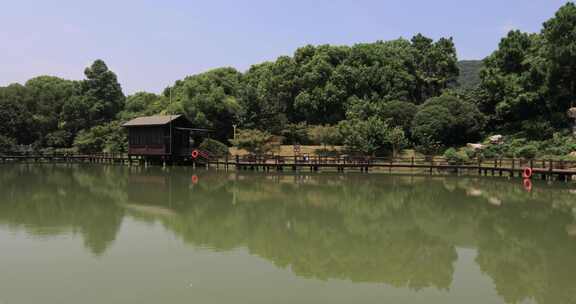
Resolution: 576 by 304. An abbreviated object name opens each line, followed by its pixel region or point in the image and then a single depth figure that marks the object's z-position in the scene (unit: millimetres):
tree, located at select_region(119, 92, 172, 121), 58781
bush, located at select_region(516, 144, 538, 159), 36219
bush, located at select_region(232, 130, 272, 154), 45312
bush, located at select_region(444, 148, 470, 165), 36250
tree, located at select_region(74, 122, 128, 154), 53031
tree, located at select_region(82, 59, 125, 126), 61500
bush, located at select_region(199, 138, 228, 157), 44656
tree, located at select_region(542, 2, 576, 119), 37219
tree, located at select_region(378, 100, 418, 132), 46500
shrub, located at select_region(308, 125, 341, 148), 45509
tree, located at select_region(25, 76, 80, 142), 58425
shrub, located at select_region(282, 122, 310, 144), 50594
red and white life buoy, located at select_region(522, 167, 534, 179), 30203
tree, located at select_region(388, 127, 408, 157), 42062
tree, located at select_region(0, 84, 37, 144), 57438
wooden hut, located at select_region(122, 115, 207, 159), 42812
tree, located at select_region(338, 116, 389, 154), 41719
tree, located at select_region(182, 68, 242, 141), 49594
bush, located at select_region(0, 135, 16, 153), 53469
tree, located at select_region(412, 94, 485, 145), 42875
